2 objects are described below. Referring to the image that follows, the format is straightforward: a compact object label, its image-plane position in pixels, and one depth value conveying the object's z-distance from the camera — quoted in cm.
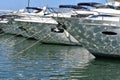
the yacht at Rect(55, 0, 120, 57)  1998
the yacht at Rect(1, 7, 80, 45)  2941
